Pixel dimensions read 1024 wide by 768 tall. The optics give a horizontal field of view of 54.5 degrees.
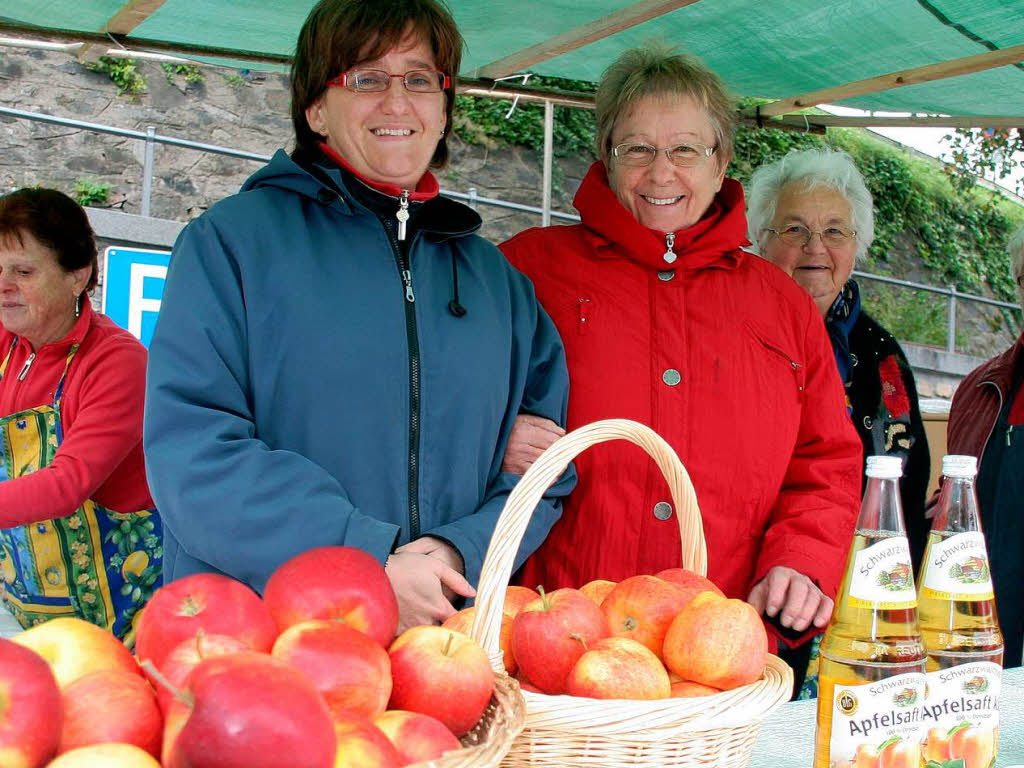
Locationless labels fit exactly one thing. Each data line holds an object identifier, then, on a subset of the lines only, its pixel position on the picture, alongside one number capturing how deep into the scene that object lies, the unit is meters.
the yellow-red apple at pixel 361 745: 0.80
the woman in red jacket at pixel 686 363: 2.09
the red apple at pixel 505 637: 1.31
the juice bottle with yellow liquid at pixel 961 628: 1.25
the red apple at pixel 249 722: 0.72
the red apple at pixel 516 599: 1.38
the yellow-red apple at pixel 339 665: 0.90
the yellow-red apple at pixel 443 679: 1.01
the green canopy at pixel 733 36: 2.87
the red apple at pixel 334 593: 1.02
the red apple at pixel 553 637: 1.24
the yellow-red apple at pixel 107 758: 0.75
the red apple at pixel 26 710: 0.75
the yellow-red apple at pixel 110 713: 0.81
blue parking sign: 4.70
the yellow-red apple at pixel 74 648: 0.91
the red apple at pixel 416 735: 0.90
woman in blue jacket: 1.59
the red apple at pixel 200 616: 0.95
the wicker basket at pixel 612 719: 1.12
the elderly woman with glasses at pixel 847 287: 2.79
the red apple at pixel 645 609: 1.29
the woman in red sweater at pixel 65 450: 2.62
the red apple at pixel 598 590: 1.45
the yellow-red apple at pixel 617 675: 1.16
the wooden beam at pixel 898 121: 3.77
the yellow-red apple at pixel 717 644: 1.21
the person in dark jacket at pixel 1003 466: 2.98
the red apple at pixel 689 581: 1.36
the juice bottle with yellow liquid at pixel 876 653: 1.18
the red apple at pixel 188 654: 0.87
